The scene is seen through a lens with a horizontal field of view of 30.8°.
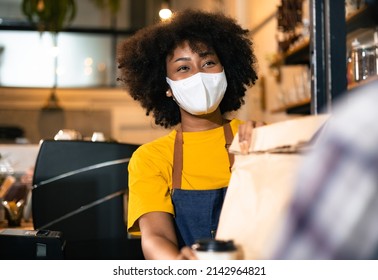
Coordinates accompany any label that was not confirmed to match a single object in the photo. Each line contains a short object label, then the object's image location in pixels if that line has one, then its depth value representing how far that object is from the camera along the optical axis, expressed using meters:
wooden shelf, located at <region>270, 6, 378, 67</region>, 2.48
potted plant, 4.81
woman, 1.56
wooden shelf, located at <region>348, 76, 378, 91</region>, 2.14
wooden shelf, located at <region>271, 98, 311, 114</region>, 3.69
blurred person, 0.68
